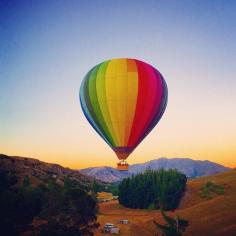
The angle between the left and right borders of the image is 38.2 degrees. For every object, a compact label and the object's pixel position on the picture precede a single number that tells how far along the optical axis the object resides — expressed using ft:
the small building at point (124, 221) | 173.99
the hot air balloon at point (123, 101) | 164.35
